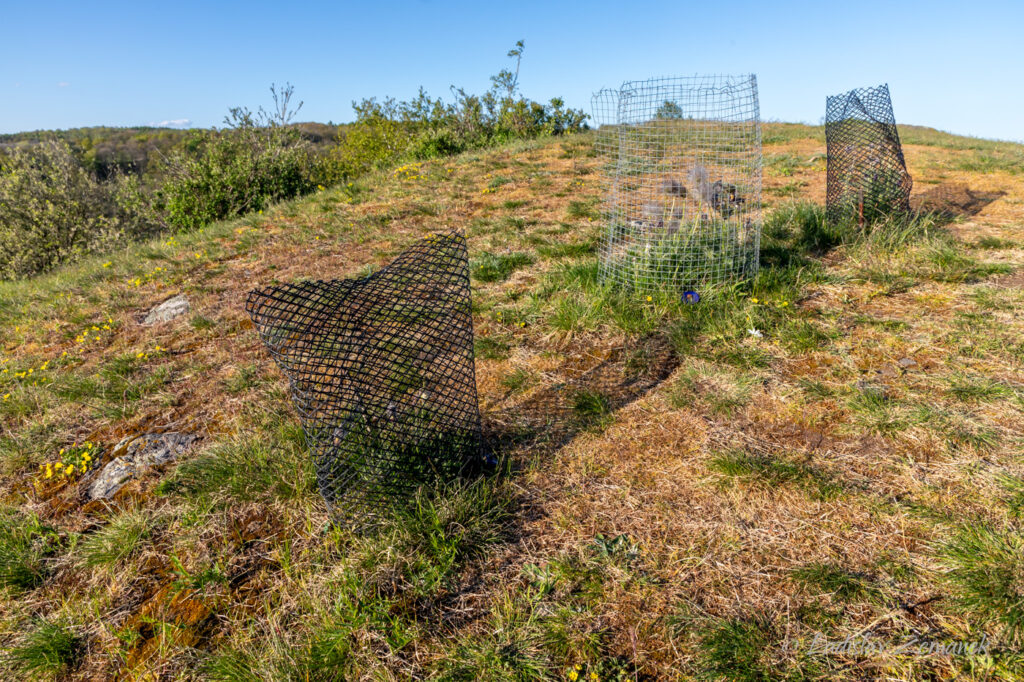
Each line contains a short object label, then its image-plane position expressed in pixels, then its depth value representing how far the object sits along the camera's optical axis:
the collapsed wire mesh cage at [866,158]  4.69
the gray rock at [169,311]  4.61
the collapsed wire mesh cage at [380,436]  1.87
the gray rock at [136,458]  2.54
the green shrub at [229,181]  8.35
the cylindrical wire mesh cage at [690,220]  3.74
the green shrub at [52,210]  12.02
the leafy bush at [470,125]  11.36
